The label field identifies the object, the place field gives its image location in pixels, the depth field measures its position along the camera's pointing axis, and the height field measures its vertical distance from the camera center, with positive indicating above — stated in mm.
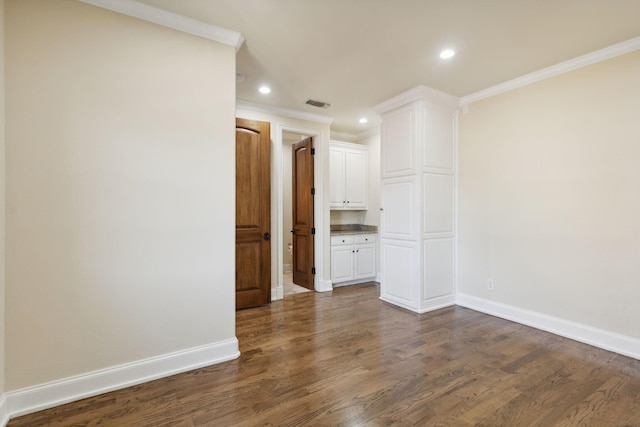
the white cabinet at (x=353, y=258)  4707 -782
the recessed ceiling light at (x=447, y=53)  2651 +1489
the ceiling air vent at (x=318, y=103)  3898 +1518
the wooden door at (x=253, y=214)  3648 -13
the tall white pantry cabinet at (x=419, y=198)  3551 +184
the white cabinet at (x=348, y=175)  5027 +670
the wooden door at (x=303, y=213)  4594 -5
